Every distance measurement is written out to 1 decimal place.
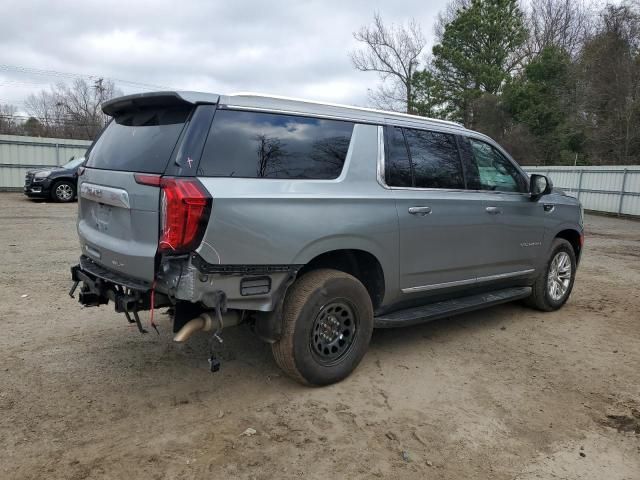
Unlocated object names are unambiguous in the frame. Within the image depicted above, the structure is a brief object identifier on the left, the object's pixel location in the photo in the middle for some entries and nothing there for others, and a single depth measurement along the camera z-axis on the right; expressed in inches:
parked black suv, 645.3
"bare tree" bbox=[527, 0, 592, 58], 1462.8
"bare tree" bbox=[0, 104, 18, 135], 1654.7
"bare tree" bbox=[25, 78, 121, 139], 1744.6
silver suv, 126.5
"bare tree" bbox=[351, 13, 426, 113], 1583.4
